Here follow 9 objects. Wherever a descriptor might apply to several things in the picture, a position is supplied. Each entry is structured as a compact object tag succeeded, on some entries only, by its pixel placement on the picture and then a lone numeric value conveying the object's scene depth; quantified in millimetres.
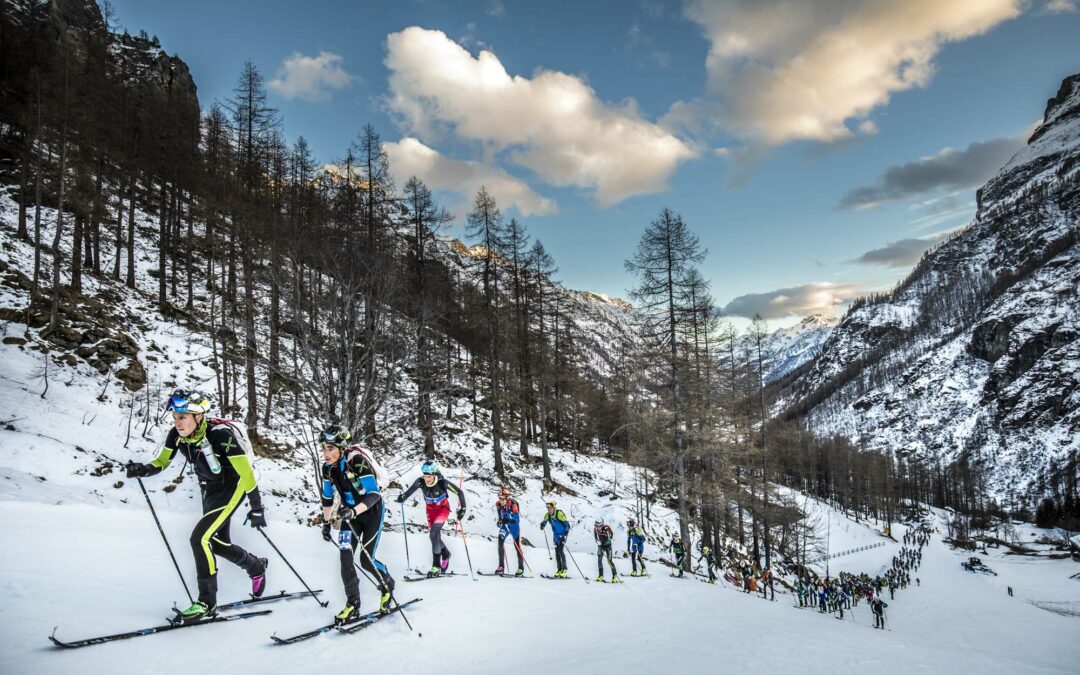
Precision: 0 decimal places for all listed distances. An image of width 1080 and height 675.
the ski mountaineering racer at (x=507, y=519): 11664
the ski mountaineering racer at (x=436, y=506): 10031
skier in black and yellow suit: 5668
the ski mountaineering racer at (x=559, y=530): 13156
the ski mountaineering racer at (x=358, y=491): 6625
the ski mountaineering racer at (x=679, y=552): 17861
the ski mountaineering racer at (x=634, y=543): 15898
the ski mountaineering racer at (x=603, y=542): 13688
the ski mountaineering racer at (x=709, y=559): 19578
